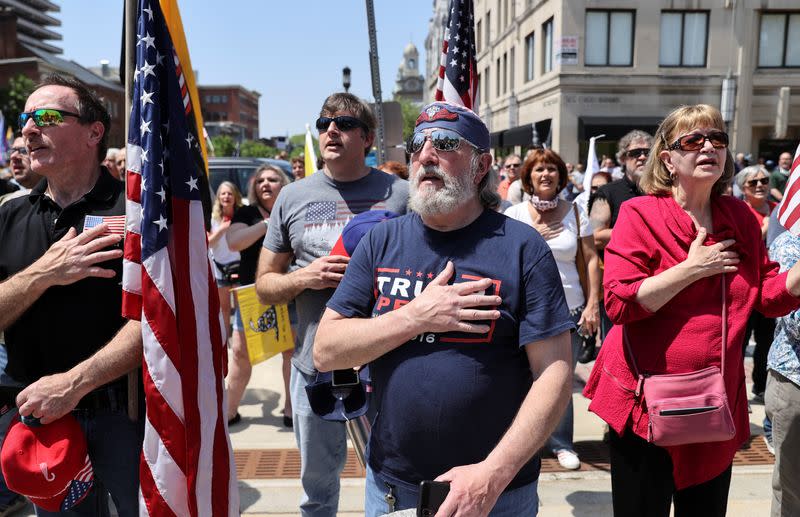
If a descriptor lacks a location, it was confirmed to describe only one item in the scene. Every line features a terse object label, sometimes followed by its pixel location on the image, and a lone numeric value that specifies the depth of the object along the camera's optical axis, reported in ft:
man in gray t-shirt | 10.65
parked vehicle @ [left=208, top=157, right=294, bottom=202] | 38.78
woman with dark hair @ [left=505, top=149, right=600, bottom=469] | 14.79
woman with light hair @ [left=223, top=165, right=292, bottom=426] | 17.63
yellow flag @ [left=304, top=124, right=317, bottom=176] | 20.75
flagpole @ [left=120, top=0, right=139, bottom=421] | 8.50
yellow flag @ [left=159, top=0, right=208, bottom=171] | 8.82
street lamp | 49.07
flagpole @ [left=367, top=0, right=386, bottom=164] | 23.88
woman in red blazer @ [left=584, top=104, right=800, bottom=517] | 8.38
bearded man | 6.40
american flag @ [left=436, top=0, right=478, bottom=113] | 13.91
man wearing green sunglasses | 7.84
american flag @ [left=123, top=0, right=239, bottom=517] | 8.01
